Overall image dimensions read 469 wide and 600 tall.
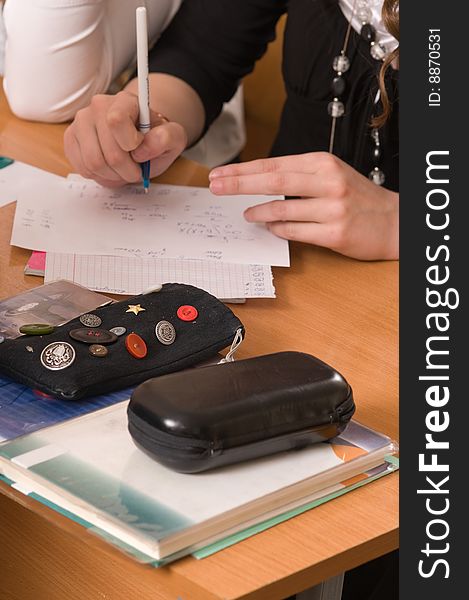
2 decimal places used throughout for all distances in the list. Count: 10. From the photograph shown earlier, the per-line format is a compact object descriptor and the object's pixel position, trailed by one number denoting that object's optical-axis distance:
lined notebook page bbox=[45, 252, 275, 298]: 1.59
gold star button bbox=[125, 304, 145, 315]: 1.46
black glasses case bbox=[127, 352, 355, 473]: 1.27
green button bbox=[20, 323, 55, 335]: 1.41
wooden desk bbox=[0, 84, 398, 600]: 1.24
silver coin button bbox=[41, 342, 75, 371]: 1.38
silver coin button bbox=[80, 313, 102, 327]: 1.43
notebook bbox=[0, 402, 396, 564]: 1.24
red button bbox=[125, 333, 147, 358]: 1.41
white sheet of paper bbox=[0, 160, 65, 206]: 1.76
